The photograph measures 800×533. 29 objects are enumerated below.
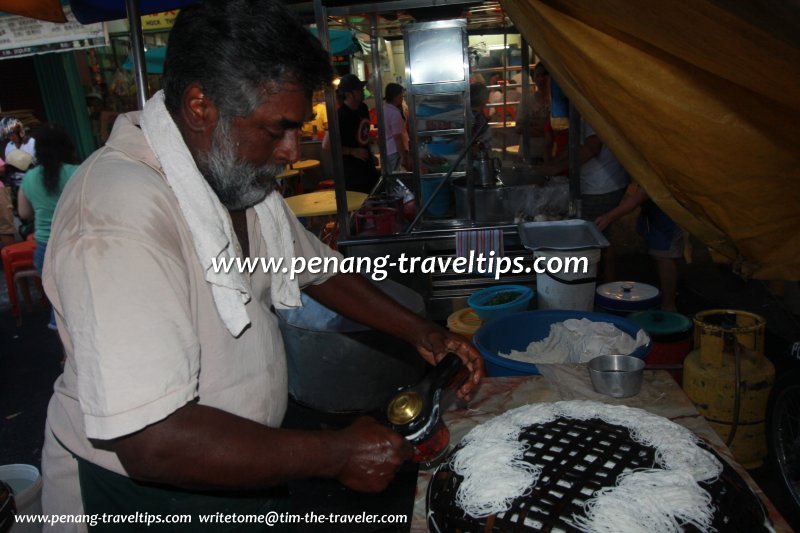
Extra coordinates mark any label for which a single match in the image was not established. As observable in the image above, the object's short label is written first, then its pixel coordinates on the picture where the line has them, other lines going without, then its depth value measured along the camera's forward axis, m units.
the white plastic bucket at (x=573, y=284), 3.43
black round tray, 1.33
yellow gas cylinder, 2.89
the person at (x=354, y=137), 7.31
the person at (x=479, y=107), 4.84
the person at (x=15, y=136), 7.82
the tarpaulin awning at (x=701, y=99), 1.33
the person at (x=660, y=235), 4.84
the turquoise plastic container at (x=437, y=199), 5.15
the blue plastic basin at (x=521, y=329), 2.97
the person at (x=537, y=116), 7.12
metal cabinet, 4.66
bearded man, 1.12
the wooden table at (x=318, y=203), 5.47
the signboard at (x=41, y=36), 9.03
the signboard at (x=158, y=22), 10.47
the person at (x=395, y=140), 7.50
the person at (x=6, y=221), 7.41
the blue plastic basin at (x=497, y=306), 3.47
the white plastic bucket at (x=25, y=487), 2.44
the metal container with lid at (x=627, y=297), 3.47
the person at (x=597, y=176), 5.19
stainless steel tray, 3.79
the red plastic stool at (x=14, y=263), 6.23
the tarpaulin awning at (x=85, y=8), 2.85
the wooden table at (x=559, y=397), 1.89
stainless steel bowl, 2.01
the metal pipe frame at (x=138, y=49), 2.43
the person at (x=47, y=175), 5.22
